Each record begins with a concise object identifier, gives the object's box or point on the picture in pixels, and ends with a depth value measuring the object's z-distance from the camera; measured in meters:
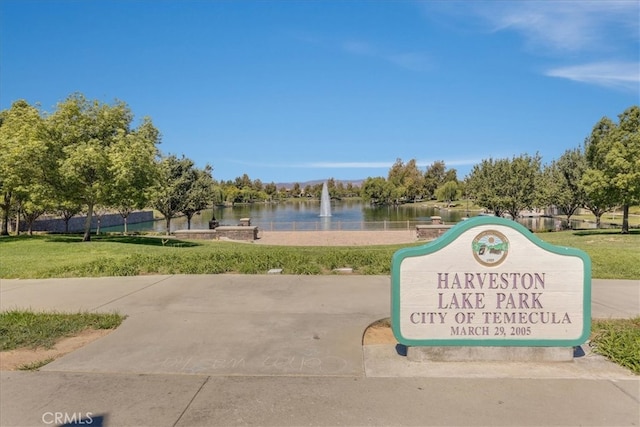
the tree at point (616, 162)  22.03
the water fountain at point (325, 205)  64.81
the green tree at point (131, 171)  18.09
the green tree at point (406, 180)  125.88
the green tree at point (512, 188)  34.44
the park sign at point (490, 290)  4.91
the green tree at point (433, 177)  133.00
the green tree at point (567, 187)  32.38
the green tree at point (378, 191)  122.81
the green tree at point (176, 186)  32.72
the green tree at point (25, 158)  17.81
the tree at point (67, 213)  29.62
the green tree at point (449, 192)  105.12
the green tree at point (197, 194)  33.53
